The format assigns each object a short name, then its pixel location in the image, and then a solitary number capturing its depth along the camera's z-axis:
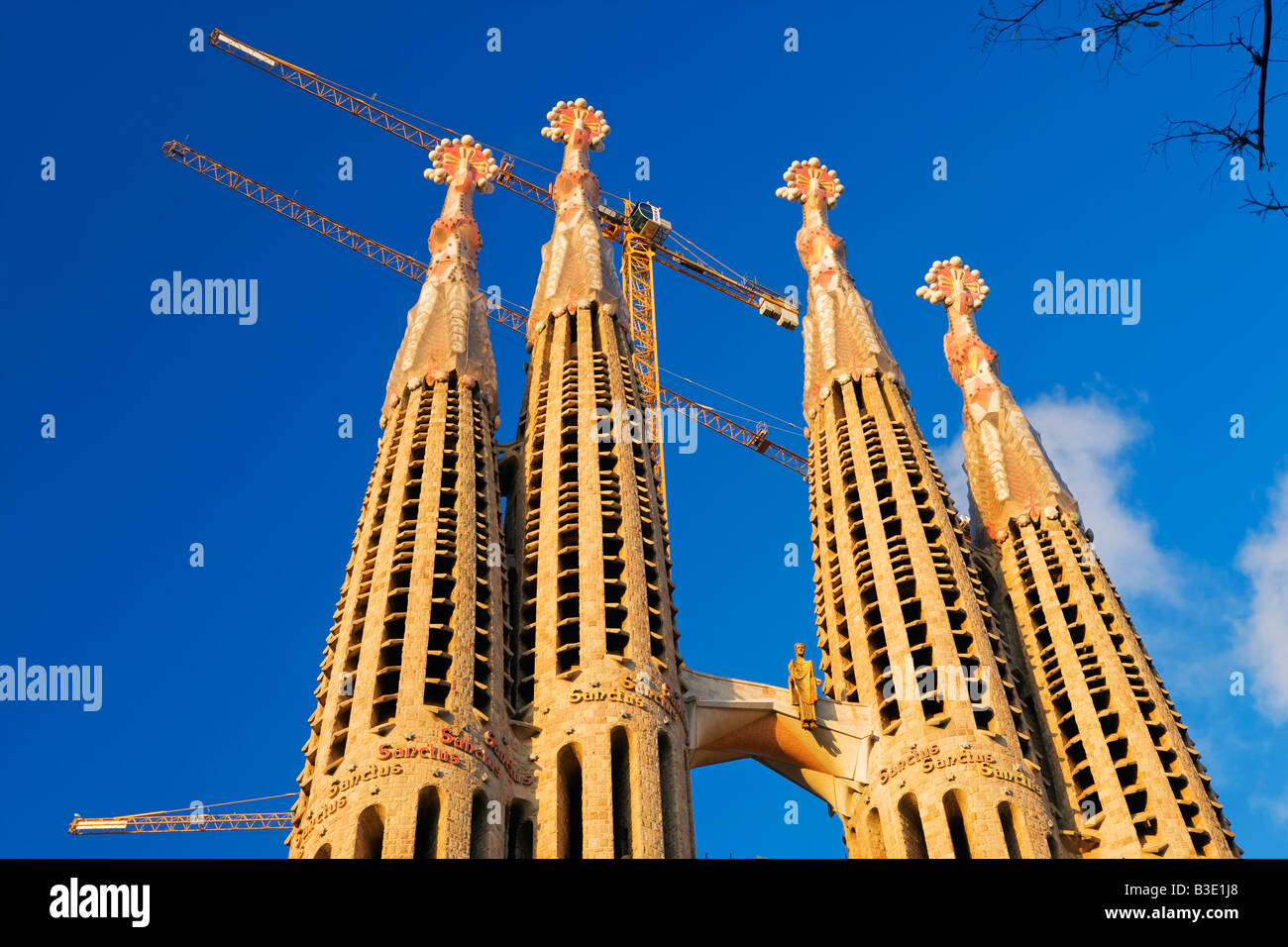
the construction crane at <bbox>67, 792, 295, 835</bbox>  78.06
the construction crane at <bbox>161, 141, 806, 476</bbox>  93.56
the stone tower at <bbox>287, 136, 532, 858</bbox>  44.94
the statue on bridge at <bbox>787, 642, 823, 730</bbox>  55.62
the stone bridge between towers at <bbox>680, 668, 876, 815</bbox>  55.69
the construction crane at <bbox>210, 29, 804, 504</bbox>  86.81
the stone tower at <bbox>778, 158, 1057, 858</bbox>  52.22
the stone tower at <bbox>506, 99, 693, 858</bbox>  48.78
